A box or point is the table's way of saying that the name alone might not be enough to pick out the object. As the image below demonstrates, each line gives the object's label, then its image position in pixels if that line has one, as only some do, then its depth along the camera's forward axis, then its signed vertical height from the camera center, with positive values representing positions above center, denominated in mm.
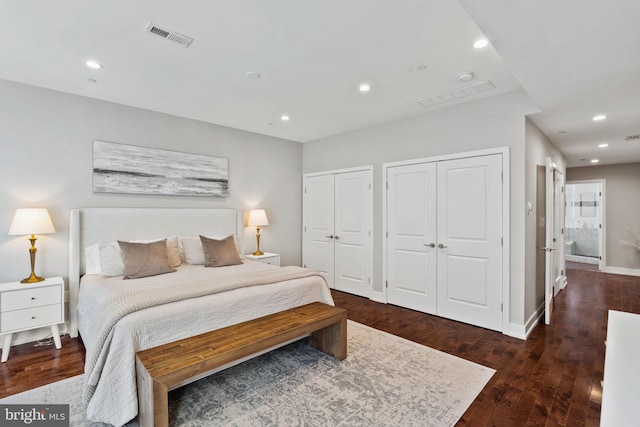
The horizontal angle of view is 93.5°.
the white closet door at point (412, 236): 3873 -291
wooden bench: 1668 -886
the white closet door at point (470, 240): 3344 -303
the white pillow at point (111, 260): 3100 -487
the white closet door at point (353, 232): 4621 -277
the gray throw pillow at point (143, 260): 3033 -481
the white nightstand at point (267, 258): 4554 -674
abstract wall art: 3557 +556
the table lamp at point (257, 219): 4691 -78
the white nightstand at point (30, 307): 2646 -857
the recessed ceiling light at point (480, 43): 2254 +1301
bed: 1836 -665
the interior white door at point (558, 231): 4496 -250
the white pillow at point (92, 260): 3277 -508
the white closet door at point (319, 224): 5137 -180
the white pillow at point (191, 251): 3777 -469
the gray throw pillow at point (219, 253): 3656 -479
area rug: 1921 -1293
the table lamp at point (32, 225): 2812 -112
